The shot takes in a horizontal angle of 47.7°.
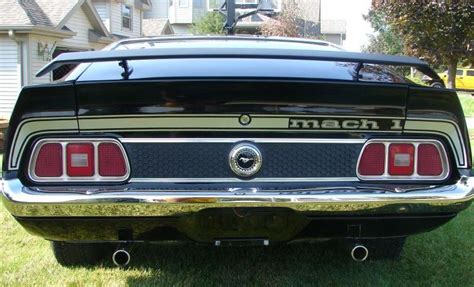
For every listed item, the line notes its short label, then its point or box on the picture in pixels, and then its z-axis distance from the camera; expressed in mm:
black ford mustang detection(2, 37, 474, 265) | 2281
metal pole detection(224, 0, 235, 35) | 8021
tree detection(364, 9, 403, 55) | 38125
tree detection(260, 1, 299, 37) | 32250
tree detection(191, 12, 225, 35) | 35534
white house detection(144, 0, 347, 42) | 38094
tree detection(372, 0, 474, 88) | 10883
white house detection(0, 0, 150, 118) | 16375
